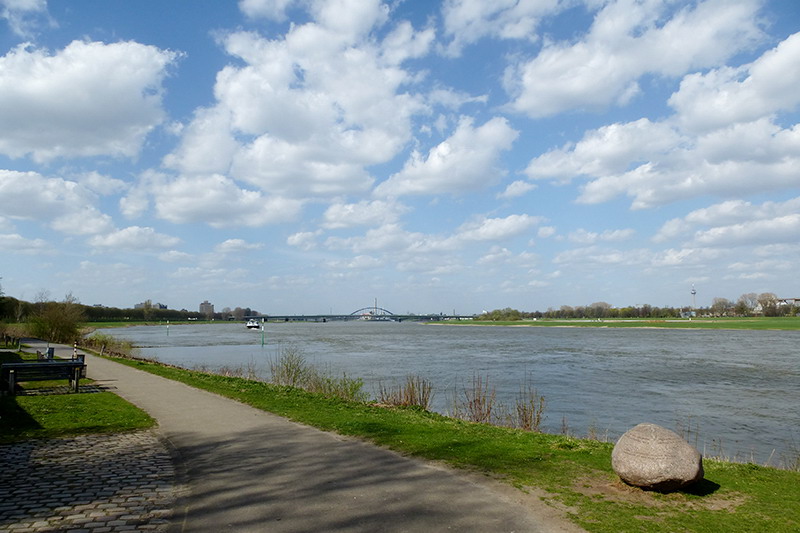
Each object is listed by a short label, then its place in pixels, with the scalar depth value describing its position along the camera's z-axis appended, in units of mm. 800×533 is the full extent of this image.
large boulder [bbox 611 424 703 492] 6863
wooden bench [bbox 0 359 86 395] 14953
